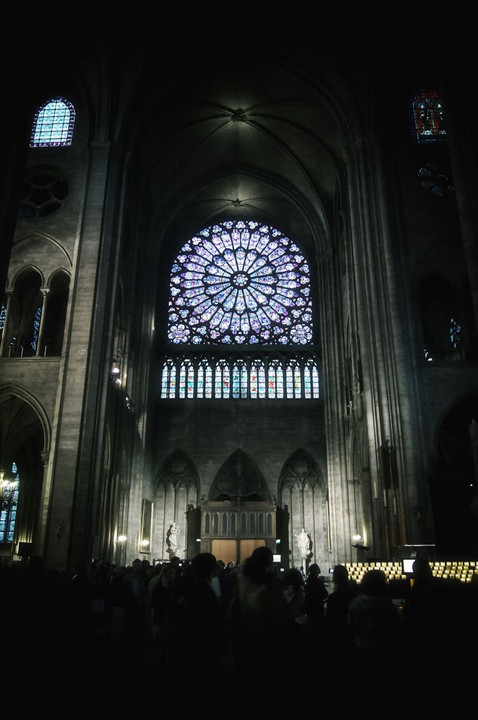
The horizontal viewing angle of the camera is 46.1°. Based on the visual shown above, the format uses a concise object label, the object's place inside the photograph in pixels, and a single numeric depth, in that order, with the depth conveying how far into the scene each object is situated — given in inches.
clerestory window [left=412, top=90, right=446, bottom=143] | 892.0
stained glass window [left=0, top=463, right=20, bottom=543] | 965.8
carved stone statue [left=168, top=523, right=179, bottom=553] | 1037.8
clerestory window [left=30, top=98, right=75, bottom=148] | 861.2
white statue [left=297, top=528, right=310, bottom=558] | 1021.2
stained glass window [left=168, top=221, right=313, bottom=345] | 1216.8
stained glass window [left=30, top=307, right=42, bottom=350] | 894.2
